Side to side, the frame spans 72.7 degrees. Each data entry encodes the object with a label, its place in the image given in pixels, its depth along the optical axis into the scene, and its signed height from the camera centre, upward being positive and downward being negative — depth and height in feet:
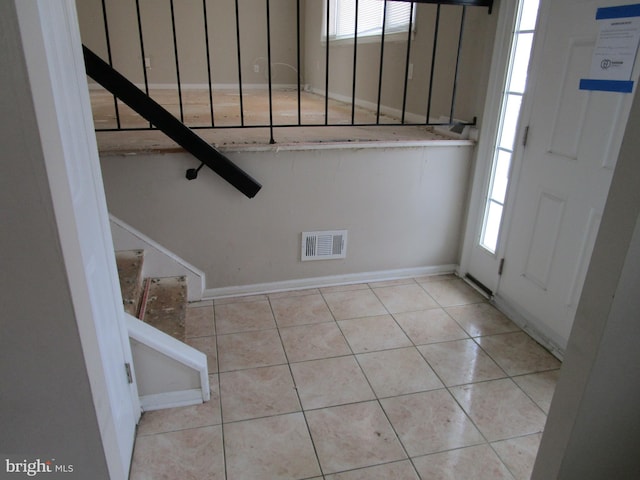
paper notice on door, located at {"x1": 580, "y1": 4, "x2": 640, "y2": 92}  5.53 +0.36
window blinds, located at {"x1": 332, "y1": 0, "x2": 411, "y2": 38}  10.85 +1.39
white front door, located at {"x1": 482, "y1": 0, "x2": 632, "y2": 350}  6.19 -1.38
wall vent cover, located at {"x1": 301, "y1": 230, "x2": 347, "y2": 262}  8.77 -3.36
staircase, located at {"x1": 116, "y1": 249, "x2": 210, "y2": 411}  5.52 -3.74
